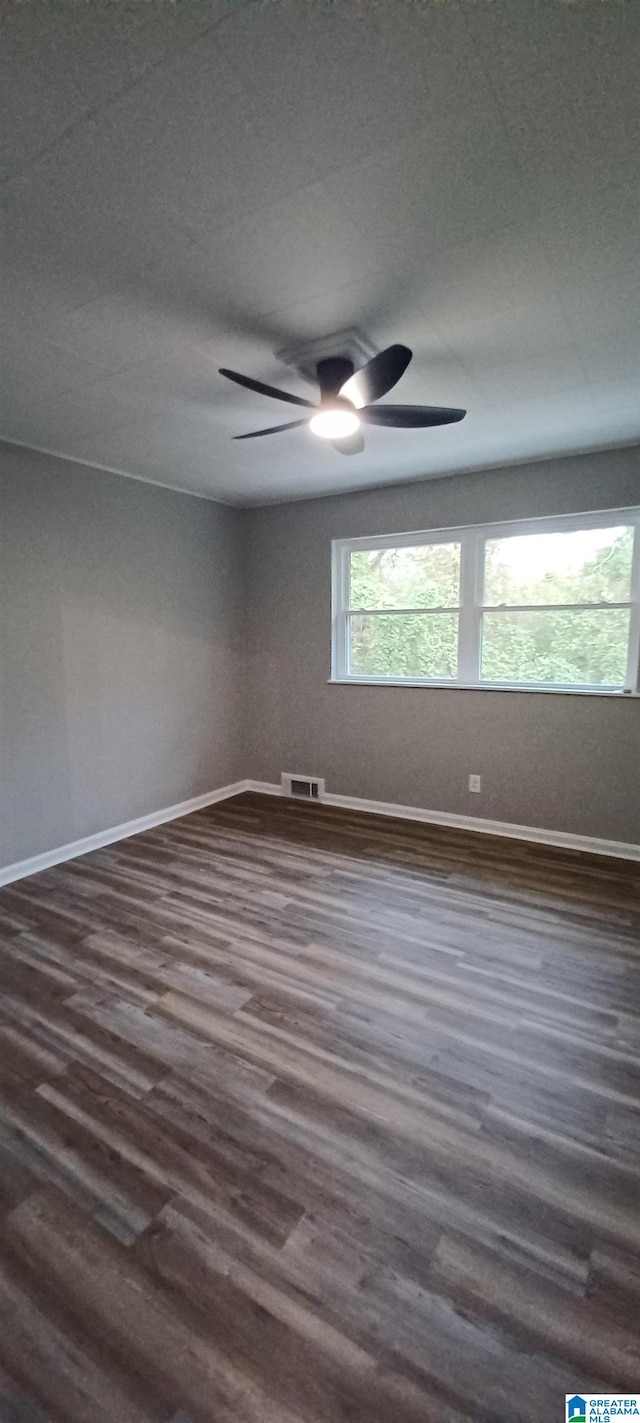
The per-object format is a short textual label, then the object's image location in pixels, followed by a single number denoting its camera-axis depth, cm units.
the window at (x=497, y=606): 343
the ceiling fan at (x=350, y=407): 191
